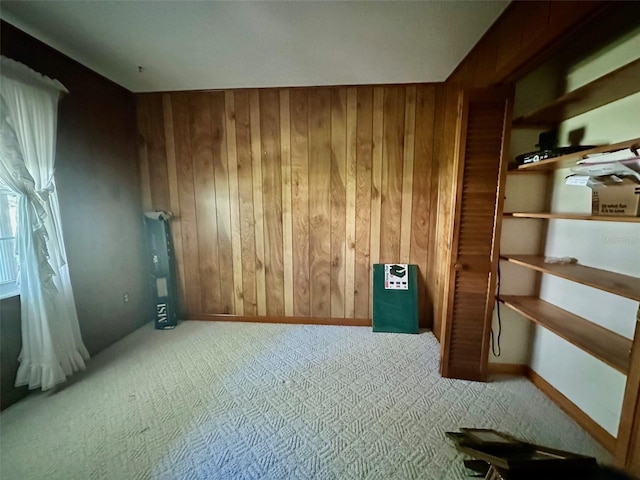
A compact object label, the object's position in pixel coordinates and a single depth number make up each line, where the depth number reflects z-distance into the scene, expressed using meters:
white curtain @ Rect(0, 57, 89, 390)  1.56
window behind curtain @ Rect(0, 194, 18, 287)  1.65
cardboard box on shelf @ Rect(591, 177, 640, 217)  1.06
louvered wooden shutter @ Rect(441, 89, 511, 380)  1.59
